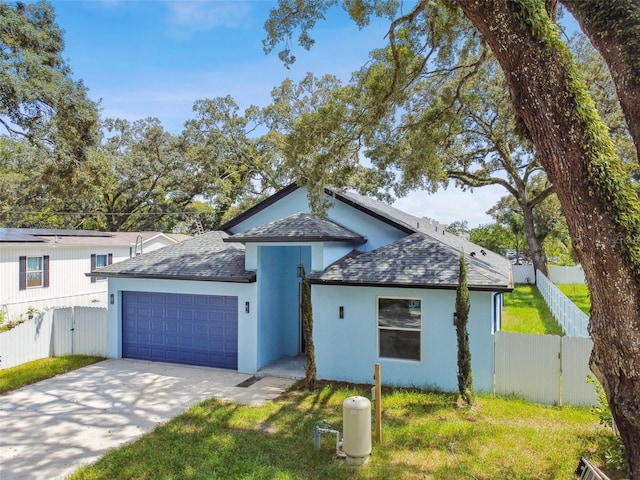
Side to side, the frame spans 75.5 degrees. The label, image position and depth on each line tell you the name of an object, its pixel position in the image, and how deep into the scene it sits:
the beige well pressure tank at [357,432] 6.61
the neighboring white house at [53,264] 18.61
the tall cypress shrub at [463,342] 8.99
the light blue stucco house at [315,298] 10.28
